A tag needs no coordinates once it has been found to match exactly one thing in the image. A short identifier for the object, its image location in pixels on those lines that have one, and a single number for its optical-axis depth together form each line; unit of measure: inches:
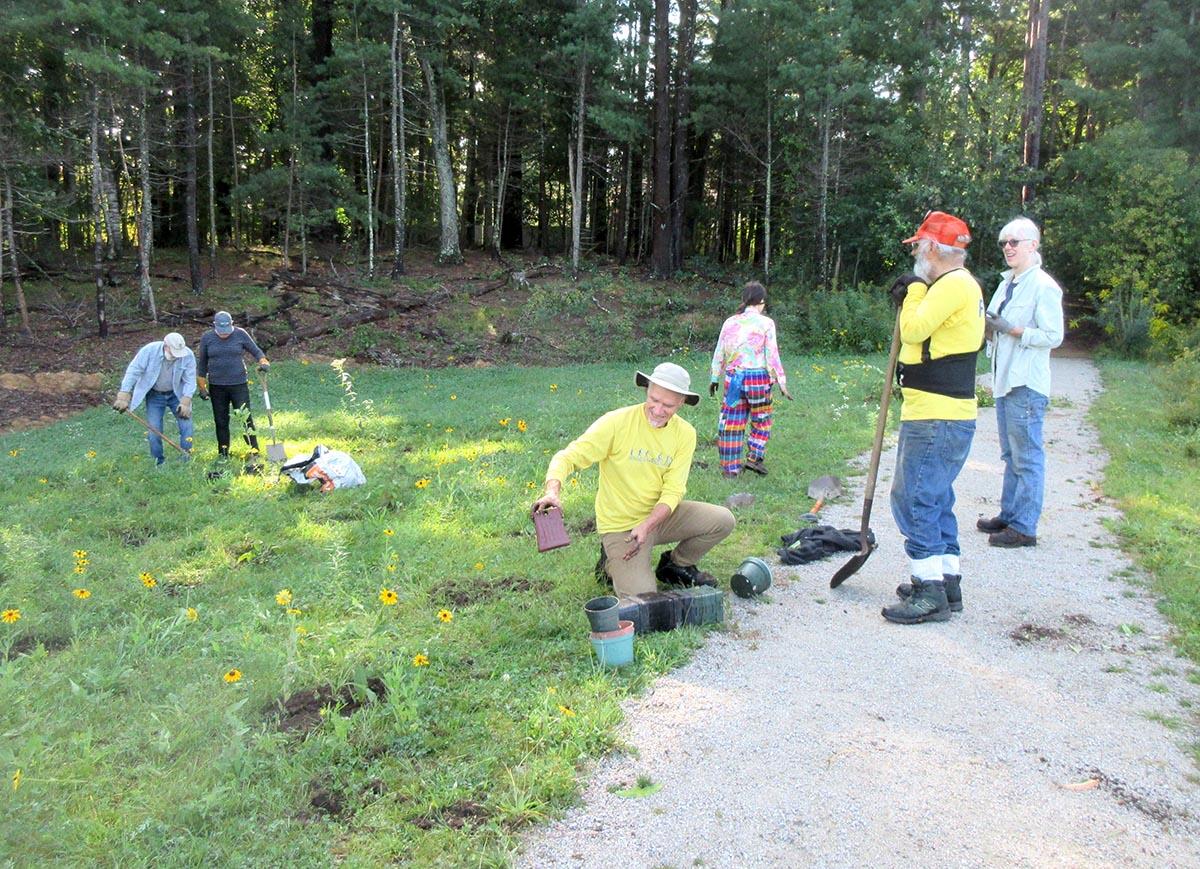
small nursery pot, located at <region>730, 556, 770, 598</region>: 195.5
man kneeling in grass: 179.6
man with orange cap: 175.5
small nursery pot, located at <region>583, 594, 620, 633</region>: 159.6
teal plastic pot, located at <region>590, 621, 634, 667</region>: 160.9
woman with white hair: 222.8
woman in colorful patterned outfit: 307.1
